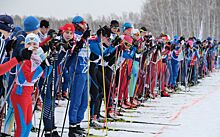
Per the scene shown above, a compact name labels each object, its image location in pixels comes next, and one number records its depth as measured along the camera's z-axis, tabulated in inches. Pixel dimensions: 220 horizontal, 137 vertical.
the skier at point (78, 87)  501.4
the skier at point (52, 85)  460.4
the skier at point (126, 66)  707.4
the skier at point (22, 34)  437.4
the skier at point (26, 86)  370.0
